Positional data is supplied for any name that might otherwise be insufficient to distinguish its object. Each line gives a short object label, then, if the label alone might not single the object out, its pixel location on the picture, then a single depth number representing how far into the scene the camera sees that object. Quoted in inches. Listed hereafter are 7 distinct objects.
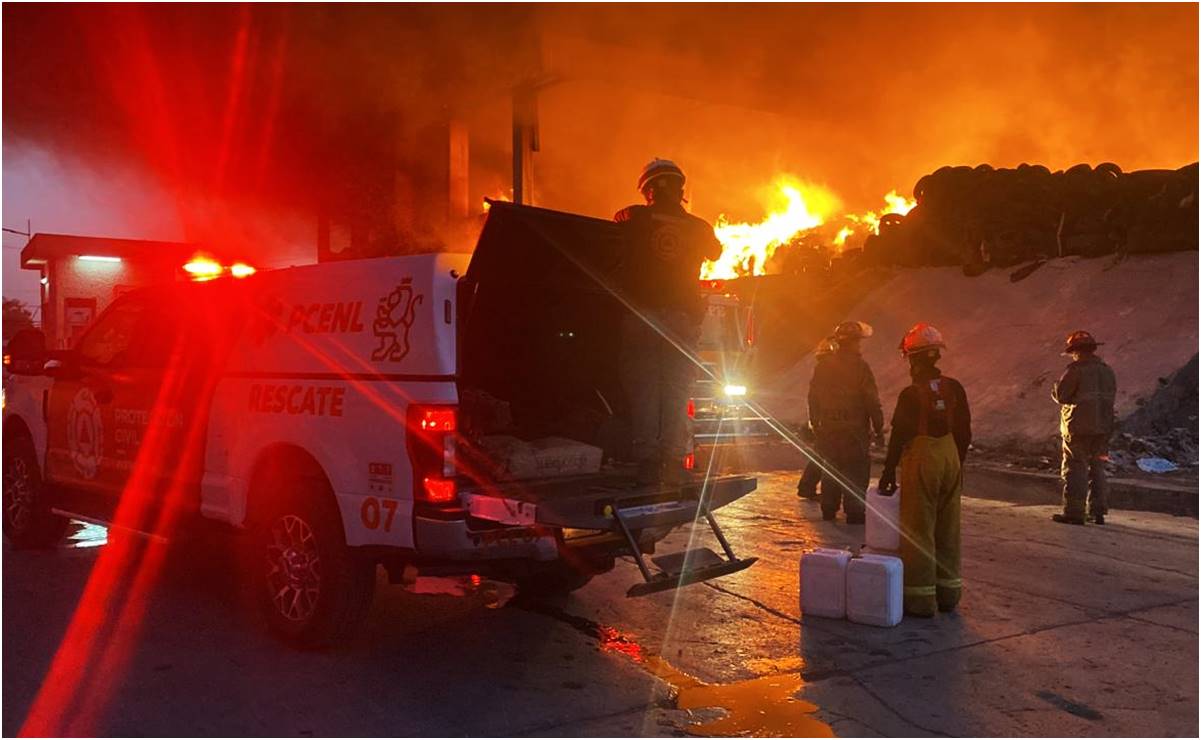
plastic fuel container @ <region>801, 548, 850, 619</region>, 195.8
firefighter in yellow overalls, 198.8
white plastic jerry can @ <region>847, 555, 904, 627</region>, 189.9
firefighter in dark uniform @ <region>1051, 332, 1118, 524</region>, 315.9
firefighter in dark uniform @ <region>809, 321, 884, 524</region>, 312.2
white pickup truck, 150.0
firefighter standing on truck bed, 187.5
